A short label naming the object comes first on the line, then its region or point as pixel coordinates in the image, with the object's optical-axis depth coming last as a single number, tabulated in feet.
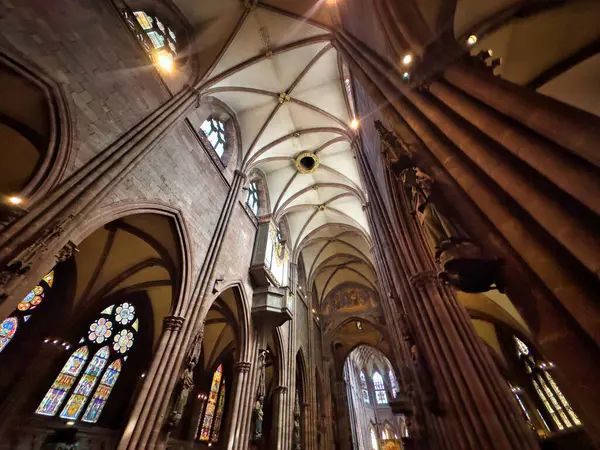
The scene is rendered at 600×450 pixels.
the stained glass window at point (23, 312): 25.49
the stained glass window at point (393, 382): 88.89
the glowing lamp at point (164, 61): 23.72
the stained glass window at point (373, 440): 79.51
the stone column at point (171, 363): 15.39
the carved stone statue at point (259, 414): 28.27
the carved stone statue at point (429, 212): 7.17
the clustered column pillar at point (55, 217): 10.93
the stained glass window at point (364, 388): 87.29
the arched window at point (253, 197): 39.60
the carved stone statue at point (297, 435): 35.94
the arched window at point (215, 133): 32.30
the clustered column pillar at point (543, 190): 4.25
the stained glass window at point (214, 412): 40.34
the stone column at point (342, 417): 50.21
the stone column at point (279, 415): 29.99
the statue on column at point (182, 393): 17.44
